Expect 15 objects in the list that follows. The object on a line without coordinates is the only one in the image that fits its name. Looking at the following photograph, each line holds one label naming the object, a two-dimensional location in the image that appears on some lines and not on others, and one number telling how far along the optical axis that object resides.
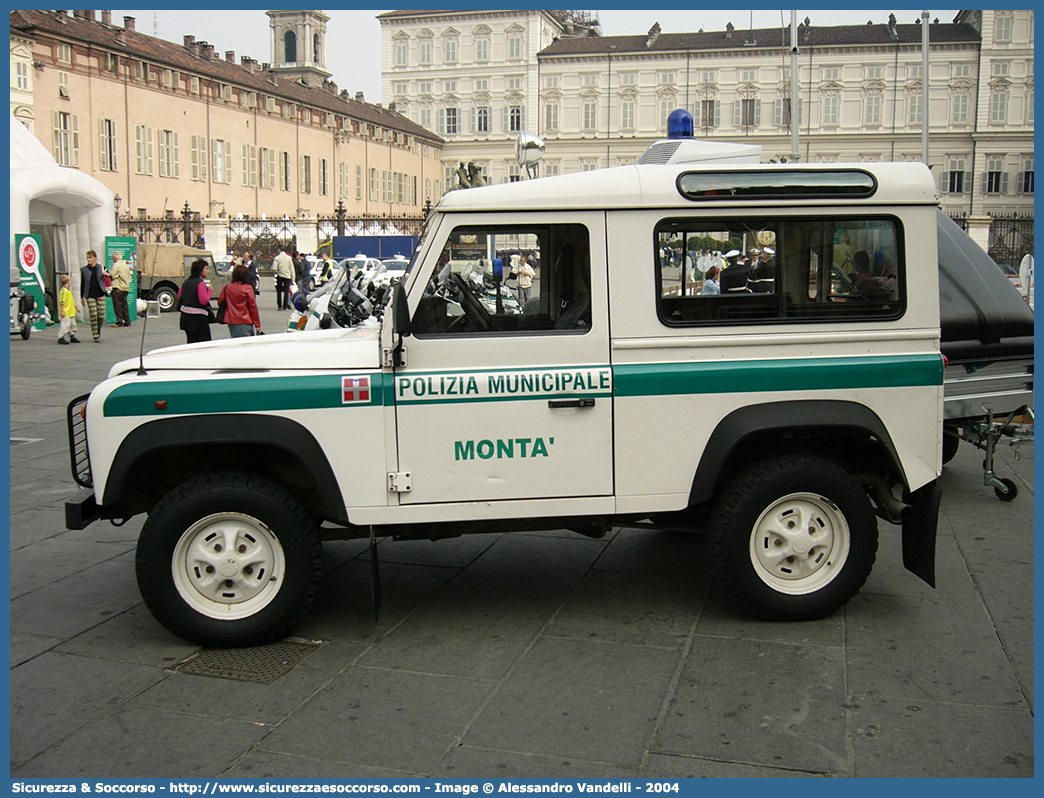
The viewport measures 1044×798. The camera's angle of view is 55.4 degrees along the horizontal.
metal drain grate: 4.50
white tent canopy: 20.69
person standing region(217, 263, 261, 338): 14.70
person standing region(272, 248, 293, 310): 29.56
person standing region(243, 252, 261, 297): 28.39
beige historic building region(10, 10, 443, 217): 41.19
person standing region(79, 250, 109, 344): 21.11
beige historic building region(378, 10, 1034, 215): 69.81
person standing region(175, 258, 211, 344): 14.05
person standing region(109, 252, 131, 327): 23.80
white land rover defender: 4.66
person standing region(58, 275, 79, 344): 19.83
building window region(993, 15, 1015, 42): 69.12
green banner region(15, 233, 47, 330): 20.91
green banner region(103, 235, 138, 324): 23.59
